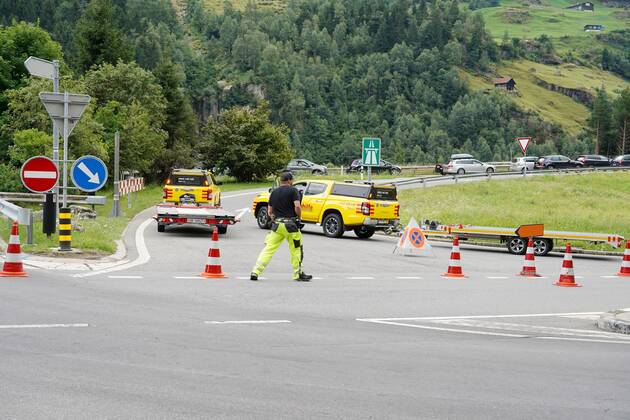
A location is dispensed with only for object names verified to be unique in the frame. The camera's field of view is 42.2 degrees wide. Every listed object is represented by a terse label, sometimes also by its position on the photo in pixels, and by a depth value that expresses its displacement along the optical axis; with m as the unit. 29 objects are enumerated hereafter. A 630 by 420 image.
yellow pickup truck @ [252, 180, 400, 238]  26.39
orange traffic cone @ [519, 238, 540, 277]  18.11
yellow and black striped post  15.49
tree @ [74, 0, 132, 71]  77.44
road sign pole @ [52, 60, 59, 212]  16.98
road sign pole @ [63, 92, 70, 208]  16.52
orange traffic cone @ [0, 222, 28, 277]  12.90
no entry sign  15.39
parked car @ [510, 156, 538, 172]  78.50
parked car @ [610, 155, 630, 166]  84.32
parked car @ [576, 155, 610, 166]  86.81
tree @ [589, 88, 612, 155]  138.88
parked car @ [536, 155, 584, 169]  83.12
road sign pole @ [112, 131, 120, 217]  29.51
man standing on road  14.19
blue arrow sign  15.99
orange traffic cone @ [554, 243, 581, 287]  16.17
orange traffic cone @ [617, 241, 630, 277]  19.53
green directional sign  32.75
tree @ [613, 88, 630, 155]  134.12
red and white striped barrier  33.75
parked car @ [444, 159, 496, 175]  75.94
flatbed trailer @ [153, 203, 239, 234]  23.36
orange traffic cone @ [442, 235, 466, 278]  17.02
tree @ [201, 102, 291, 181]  62.16
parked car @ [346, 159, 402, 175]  79.07
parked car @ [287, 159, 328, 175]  79.22
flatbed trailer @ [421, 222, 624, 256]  25.53
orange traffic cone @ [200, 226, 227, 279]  14.55
